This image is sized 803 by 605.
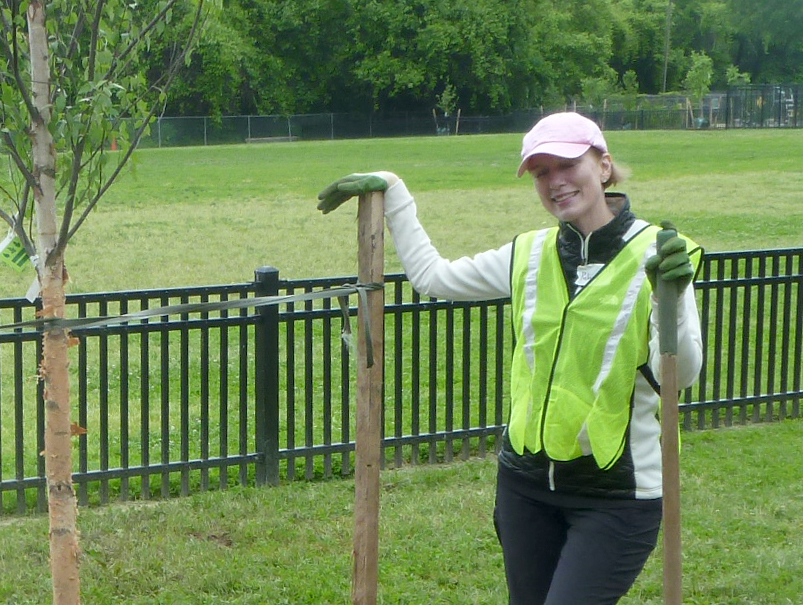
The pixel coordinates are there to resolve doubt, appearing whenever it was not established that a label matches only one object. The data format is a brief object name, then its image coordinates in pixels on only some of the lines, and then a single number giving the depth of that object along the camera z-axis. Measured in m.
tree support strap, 3.13
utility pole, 77.12
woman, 2.94
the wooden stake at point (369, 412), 3.12
